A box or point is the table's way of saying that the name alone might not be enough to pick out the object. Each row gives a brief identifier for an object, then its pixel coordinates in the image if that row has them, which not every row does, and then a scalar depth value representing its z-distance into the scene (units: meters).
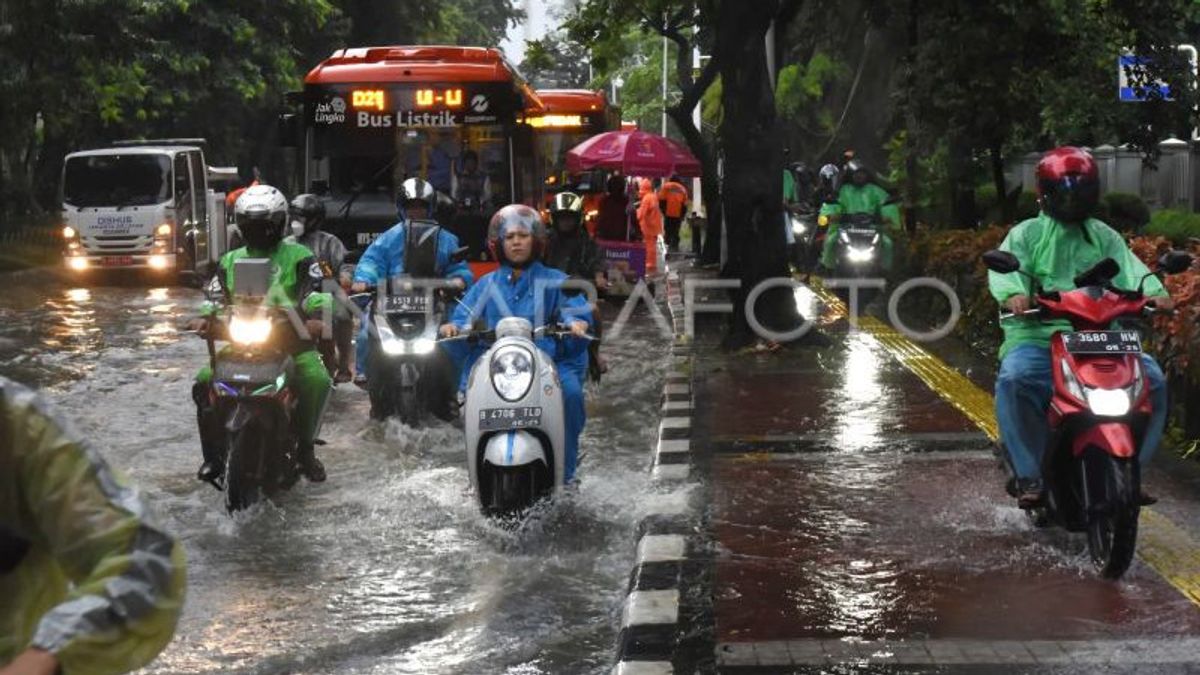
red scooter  6.62
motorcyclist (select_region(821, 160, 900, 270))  20.39
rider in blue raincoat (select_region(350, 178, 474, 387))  11.29
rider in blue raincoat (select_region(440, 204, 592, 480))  8.63
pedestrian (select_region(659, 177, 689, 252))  34.00
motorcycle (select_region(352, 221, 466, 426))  10.95
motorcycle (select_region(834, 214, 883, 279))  20.27
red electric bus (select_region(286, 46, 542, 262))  18.61
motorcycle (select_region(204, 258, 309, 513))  8.35
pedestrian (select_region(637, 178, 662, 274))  27.73
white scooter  7.90
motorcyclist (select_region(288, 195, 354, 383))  11.96
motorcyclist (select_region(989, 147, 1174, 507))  7.30
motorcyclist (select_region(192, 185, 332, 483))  8.77
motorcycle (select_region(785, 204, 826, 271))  25.34
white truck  26.23
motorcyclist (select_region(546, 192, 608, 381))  16.19
